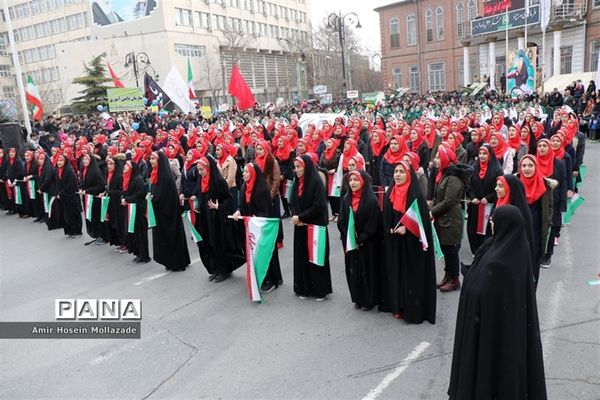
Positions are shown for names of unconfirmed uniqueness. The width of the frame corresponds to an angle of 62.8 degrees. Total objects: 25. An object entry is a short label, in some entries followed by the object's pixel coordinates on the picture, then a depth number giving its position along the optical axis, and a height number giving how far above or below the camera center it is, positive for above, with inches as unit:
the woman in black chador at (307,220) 212.4 -52.1
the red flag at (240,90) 641.0 +18.0
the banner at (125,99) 833.5 +23.7
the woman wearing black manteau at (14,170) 448.5 -42.2
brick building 1152.8 +112.3
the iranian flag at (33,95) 719.7 +38.2
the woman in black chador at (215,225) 251.0 -60.4
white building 1891.0 +285.0
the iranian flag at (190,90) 736.0 +26.6
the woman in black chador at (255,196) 227.1 -42.6
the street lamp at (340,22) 783.7 +118.7
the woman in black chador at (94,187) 338.6 -47.8
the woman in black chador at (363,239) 195.9 -58.1
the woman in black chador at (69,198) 366.9 -58.1
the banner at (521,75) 677.9 +5.6
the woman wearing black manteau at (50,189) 393.7 -54.1
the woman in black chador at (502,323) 109.6 -54.9
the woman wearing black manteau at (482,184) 231.0 -47.5
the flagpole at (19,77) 628.7 +58.6
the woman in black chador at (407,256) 184.5 -62.0
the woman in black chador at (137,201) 289.9 -50.4
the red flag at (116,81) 907.0 +60.3
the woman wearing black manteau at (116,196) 315.0 -51.3
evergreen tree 1469.0 +78.6
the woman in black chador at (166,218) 269.0 -58.7
